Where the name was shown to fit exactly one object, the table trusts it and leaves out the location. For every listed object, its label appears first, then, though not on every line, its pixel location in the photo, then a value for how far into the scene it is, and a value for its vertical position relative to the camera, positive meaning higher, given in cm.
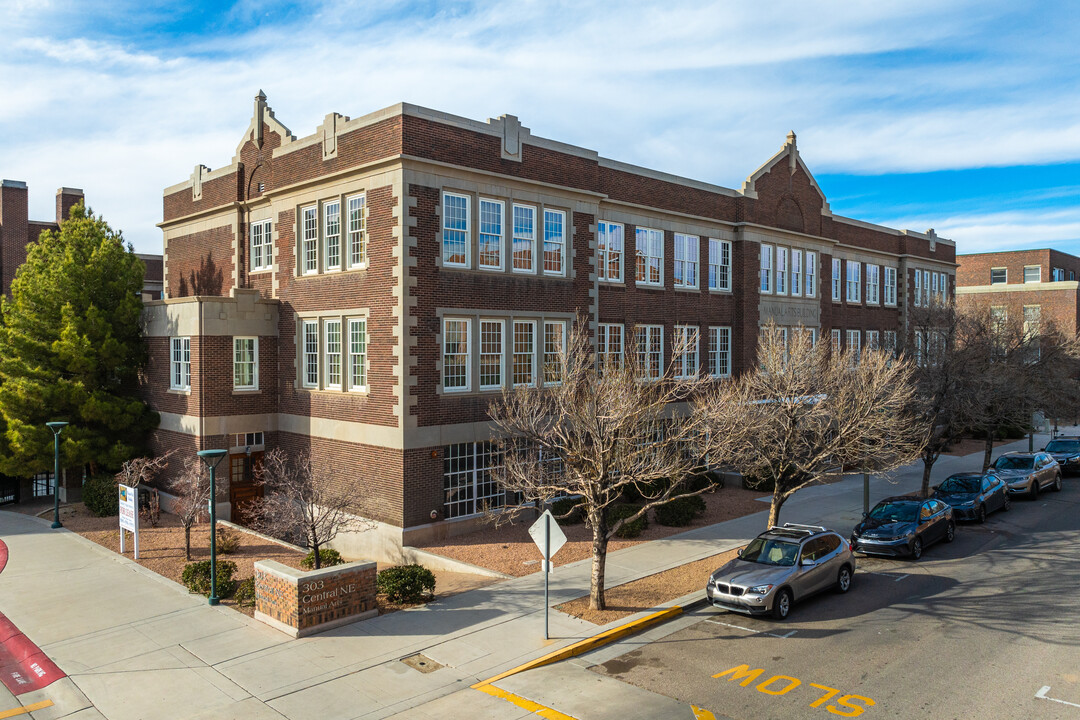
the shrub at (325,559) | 1958 -546
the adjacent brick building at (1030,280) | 6419 +743
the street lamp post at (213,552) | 1647 -440
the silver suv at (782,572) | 1524 -474
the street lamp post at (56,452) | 2423 -324
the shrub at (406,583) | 1609 -503
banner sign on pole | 2000 -422
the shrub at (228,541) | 2128 -553
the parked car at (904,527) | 1991 -486
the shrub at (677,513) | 2348 -511
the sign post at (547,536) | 1412 -351
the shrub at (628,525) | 2211 -516
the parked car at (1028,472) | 2862 -474
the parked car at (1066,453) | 3453 -472
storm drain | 1289 -550
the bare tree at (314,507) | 1850 -397
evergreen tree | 2670 +8
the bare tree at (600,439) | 1526 -186
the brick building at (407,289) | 2150 +232
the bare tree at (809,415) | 1933 -164
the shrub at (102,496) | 2616 -506
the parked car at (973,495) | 2431 -481
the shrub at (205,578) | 1700 -528
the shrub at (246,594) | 1648 -542
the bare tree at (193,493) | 2036 -403
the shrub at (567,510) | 2373 -508
